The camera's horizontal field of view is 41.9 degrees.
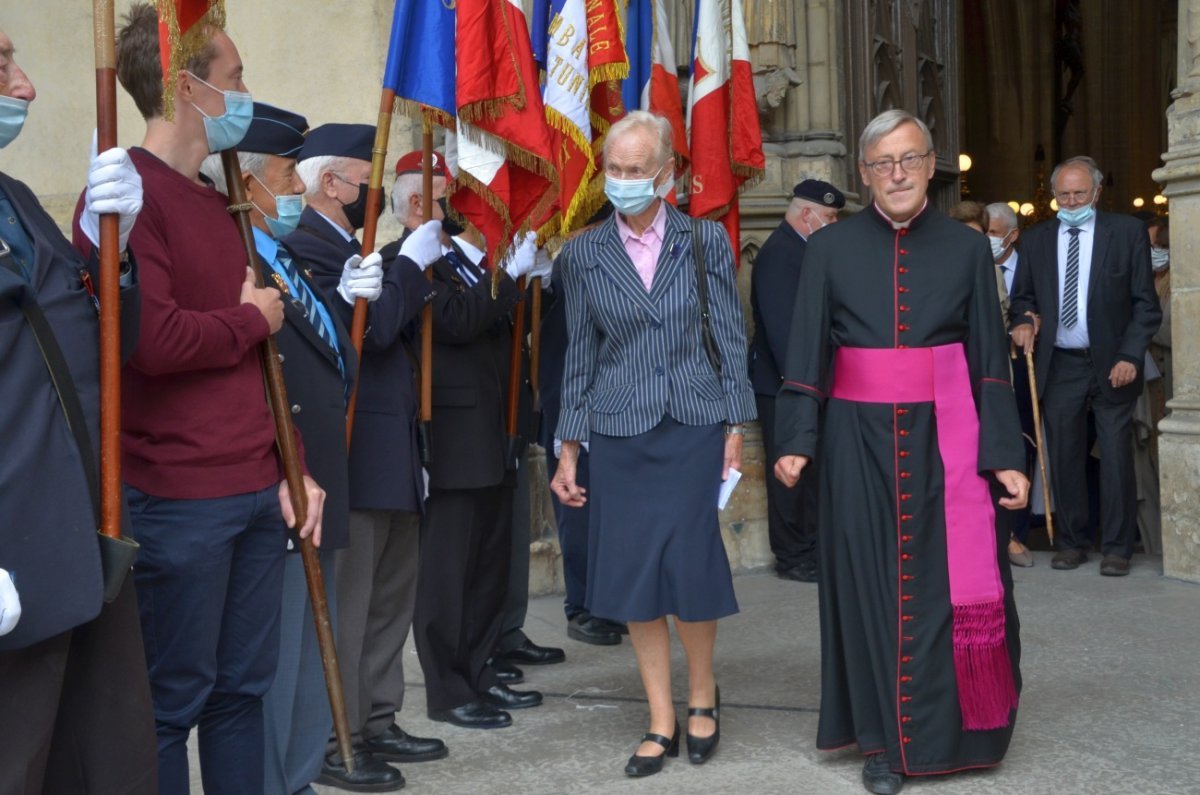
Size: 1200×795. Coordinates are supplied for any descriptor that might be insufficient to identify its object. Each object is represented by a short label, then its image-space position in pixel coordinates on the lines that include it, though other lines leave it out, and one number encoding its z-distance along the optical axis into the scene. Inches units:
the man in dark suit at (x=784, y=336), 289.1
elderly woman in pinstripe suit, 176.9
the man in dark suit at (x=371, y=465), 169.9
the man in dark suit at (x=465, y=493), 189.6
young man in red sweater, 121.0
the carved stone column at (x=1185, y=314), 276.7
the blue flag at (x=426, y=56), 187.8
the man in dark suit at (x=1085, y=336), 299.3
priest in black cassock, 170.7
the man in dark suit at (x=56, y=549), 95.6
